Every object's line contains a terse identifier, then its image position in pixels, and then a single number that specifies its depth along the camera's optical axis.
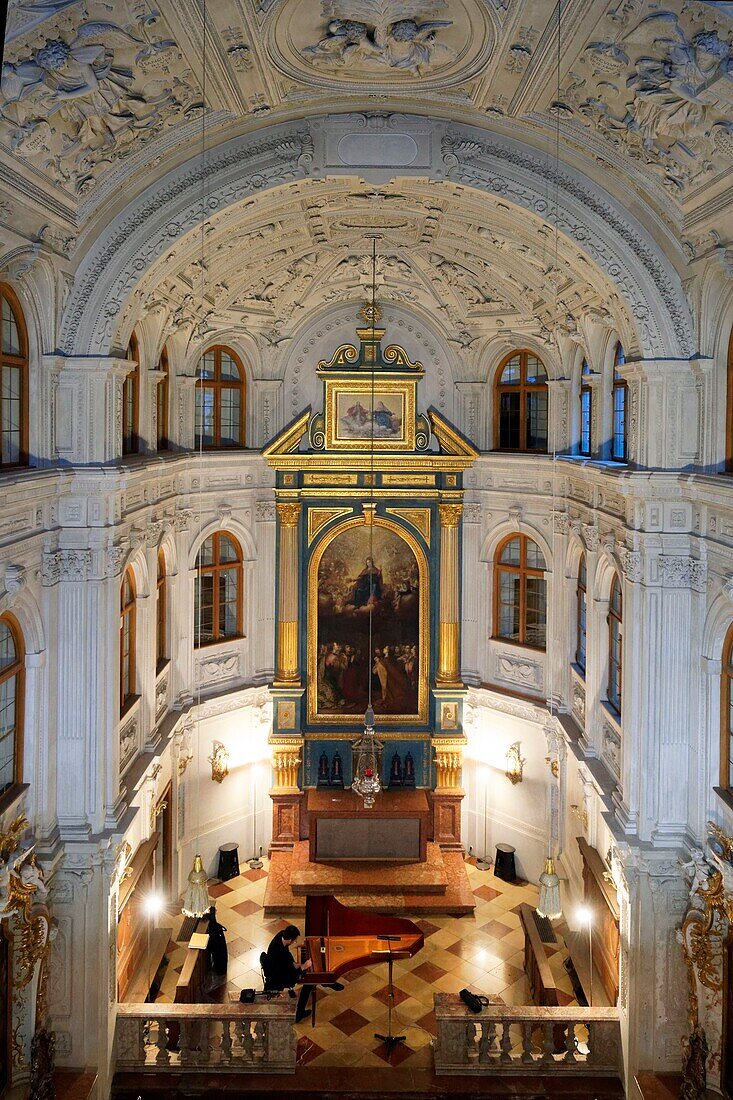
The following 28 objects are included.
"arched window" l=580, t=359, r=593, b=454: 15.15
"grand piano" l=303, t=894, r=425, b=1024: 12.09
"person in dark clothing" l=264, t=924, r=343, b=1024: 12.40
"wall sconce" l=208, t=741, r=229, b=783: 16.88
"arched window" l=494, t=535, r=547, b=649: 17.22
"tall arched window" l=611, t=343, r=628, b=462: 13.50
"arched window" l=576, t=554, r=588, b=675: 15.36
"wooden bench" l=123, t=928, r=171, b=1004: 12.80
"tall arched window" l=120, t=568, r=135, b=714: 13.03
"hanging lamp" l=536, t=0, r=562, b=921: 10.79
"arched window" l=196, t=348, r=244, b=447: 16.89
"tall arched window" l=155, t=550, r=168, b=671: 15.30
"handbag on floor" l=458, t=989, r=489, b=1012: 11.94
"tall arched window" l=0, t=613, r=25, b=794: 10.17
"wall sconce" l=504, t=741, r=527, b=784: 17.12
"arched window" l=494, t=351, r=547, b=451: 17.12
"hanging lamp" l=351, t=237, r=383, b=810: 12.38
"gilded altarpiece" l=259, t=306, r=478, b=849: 17.73
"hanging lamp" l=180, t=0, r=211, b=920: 11.12
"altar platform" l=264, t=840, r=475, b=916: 15.68
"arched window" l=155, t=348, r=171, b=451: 15.28
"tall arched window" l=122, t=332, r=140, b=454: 13.34
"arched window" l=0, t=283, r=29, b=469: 10.04
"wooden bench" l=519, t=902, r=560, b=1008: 12.61
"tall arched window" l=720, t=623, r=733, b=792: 10.71
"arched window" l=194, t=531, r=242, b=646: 16.88
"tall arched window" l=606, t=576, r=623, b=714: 13.25
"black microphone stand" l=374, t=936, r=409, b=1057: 12.04
